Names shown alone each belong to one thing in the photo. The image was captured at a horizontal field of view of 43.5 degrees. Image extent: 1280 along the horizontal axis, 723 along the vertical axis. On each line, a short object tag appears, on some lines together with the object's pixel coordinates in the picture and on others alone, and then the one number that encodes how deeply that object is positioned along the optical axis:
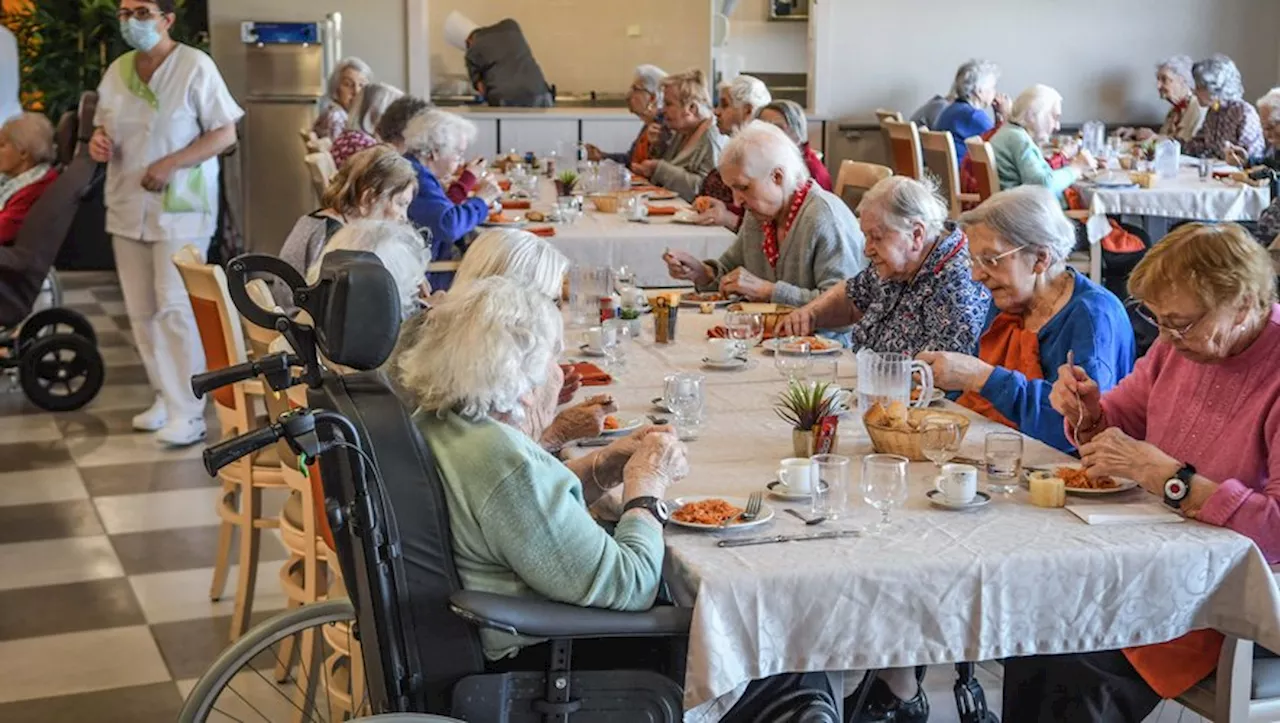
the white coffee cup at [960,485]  2.42
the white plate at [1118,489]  2.48
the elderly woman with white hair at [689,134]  7.43
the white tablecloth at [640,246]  5.61
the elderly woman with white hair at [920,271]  3.61
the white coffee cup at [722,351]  3.59
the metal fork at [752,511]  2.35
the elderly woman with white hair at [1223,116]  9.41
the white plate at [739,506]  2.32
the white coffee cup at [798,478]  2.51
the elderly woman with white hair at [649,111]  8.48
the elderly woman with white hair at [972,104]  9.70
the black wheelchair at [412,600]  1.91
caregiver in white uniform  5.82
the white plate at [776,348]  3.66
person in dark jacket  10.97
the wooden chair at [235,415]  3.82
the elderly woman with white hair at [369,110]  6.49
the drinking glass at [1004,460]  2.55
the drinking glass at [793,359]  3.39
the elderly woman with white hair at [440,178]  5.48
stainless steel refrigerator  9.86
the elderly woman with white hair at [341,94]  7.68
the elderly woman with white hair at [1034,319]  3.03
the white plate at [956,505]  2.42
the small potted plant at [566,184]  6.92
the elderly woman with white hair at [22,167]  6.18
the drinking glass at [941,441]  2.63
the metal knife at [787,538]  2.28
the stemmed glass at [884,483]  2.35
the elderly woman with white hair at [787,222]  4.52
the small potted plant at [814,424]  2.76
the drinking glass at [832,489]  2.38
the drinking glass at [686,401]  3.00
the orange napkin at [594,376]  3.41
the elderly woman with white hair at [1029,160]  7.53
